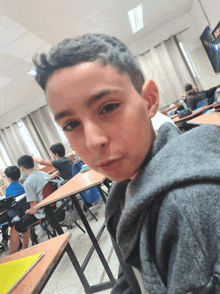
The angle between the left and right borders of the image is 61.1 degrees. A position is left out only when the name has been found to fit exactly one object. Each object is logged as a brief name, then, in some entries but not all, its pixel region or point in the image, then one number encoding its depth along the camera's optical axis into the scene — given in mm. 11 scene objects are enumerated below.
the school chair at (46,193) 2320
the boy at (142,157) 255
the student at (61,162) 3314
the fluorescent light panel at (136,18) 4354
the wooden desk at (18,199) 2431
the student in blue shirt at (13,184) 3088
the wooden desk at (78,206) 1513
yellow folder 638
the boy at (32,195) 2318
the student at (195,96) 4565
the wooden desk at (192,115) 3566
